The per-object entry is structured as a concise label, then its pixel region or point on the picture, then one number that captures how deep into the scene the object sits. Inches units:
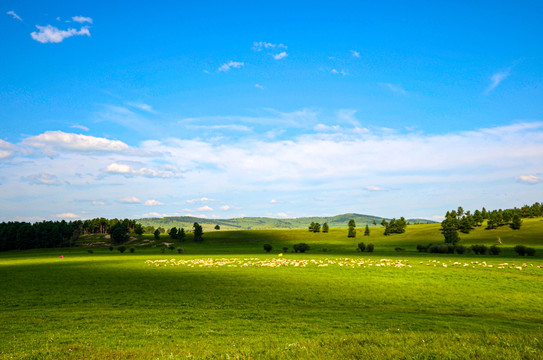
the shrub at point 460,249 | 3421.0
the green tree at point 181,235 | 6851.4
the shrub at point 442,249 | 3481.8
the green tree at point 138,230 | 7485.2
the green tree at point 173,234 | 6983.8
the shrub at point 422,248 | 3823.3
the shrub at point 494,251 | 3179.1
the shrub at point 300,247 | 4117.9
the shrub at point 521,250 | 3021.7
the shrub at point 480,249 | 3265.3
